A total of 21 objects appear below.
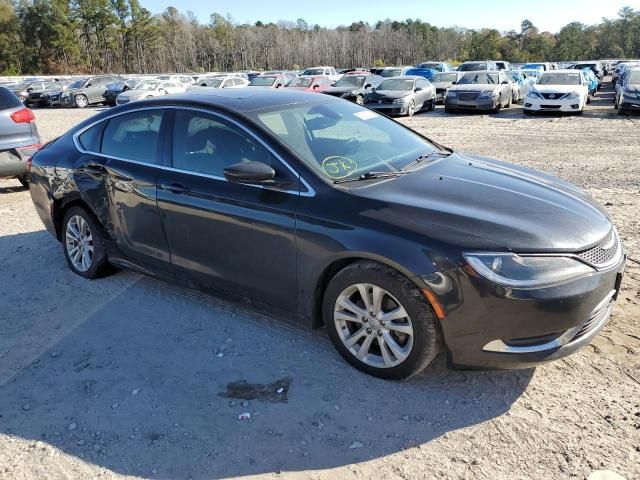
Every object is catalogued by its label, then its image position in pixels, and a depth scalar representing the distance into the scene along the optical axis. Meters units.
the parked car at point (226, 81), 25.81
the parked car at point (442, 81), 24.44
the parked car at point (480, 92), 18.75
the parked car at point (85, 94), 29.50
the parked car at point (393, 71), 30.62
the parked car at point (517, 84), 22.55
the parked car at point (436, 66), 34.31
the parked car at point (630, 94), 16.66
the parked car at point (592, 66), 34.75
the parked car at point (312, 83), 22.92
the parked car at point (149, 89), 24.27
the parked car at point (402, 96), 18.83
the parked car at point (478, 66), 27.17
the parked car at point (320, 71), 33.19
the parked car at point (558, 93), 17.11
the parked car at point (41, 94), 31.48
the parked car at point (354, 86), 21.38
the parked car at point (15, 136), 7.80
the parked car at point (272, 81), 25.38
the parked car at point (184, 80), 27.24
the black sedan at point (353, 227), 2.84
